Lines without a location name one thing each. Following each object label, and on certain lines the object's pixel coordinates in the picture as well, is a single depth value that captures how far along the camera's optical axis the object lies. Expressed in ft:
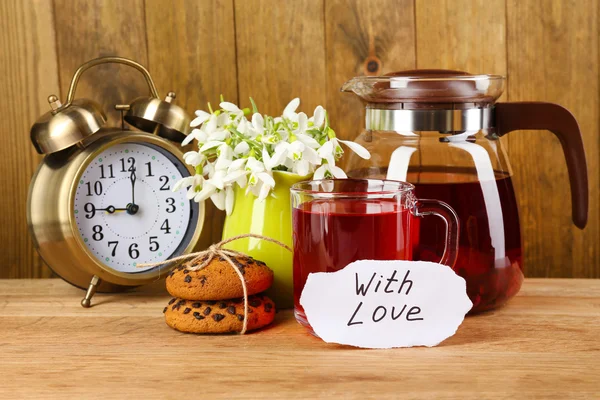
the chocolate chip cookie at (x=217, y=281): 2.94
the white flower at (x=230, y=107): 3.35
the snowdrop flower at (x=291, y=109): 3.34
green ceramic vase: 3.34
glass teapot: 3.07
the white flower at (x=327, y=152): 3.21
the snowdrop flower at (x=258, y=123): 3.25
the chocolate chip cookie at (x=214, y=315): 2.97
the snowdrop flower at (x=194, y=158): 3.31
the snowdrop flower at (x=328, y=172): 3.26
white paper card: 2.79
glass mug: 2.83
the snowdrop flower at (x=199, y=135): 3.34
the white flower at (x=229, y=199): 3.39
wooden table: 2.42
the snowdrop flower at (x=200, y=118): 3.40
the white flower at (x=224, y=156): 3.24
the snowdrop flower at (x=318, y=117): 3.34
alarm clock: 3.43
